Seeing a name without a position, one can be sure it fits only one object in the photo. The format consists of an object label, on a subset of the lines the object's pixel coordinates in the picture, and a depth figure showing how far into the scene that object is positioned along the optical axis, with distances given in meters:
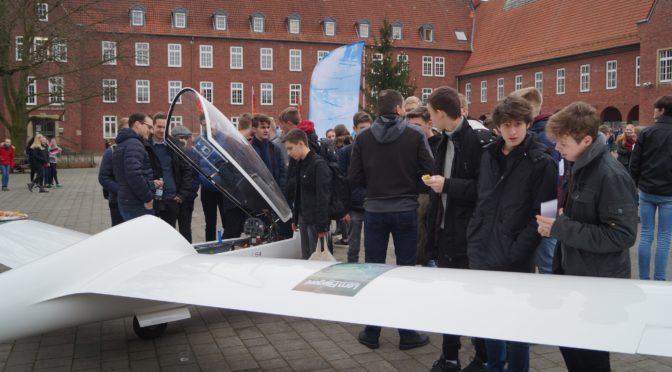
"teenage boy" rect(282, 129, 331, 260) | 6.10
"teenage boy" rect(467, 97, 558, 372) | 3.65
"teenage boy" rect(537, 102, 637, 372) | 3.06
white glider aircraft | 2.44
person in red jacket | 21.30
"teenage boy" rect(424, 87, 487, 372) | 4.28
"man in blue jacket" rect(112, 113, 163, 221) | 6.47
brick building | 45.19
